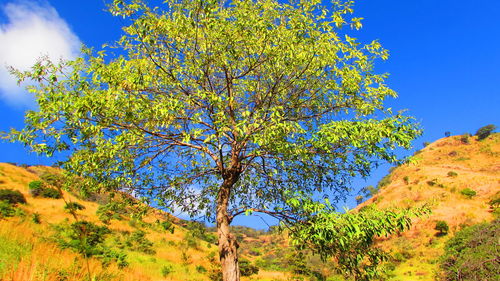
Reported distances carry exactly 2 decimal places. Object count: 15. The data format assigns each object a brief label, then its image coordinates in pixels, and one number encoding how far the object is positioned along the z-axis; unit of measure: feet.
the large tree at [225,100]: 25.75
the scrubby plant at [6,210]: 72.23
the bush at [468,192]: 191.23
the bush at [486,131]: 347.28
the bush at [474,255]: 44.09
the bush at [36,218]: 87.81
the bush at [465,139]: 357.20
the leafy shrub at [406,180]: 265.75
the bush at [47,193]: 135.64
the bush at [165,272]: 72.92
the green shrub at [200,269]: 95.55
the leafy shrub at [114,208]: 31.65
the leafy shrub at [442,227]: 155.63
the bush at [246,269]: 107.76
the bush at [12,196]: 105.05
